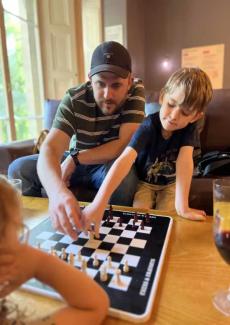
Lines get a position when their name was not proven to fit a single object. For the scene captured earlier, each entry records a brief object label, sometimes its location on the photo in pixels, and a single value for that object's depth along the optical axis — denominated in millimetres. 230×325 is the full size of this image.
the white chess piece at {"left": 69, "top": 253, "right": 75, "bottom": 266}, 615
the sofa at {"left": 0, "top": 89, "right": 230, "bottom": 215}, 1547
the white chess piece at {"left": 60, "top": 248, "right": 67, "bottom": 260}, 637
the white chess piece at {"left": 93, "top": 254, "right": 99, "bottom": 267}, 611
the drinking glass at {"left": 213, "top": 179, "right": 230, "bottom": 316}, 490
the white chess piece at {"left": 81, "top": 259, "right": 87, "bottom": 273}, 584
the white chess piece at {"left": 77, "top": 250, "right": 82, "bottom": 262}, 626
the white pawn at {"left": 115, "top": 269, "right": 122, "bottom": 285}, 552
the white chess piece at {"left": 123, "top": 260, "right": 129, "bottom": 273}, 586
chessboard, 511
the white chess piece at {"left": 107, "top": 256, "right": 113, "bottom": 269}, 601
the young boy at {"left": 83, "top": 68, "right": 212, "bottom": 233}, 908
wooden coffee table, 480
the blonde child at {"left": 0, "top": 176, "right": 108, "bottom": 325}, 349
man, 1040
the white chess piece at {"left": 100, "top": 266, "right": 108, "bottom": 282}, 559
